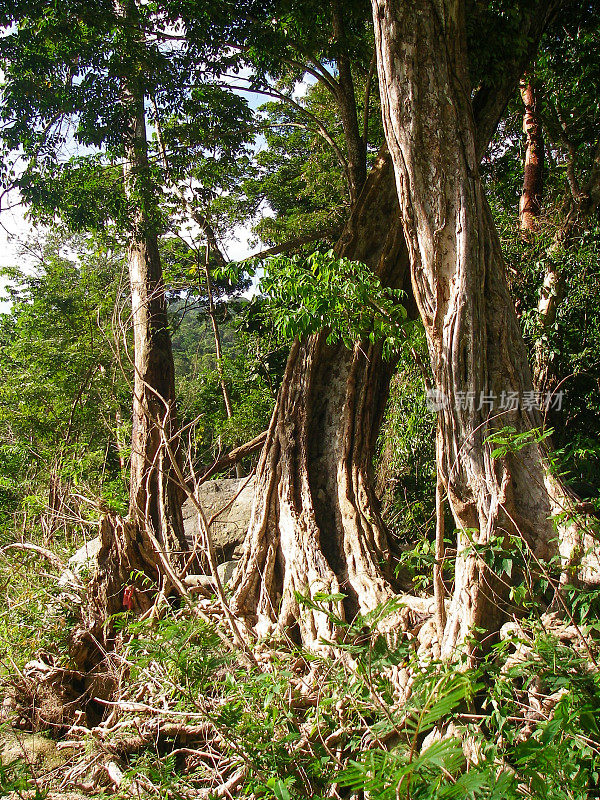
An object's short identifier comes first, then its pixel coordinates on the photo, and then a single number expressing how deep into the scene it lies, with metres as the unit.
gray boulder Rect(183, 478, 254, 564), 6.23
